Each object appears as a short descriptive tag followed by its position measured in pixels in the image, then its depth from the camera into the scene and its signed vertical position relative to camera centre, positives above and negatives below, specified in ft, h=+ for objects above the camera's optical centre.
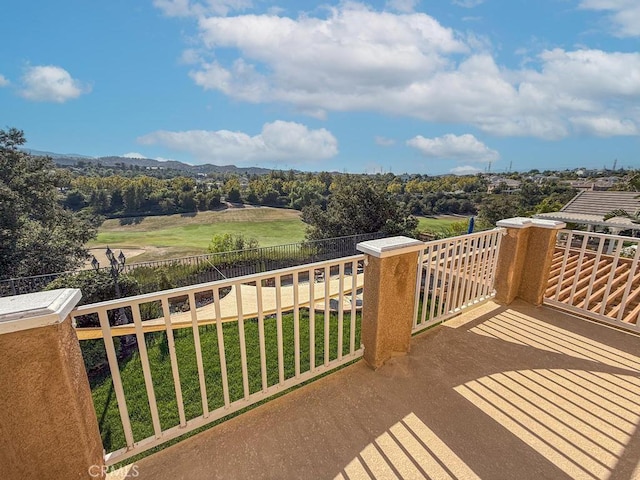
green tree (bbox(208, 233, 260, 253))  51.25 -11.92
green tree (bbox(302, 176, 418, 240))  52.37 -7.06
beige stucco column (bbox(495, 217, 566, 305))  10.69 -3.12
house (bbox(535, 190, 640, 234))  38.76 -4.78
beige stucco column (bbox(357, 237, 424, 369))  6.98 -2.96
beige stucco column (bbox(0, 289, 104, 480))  3.57 -2.71
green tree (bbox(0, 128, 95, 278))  34.32 -6.17
